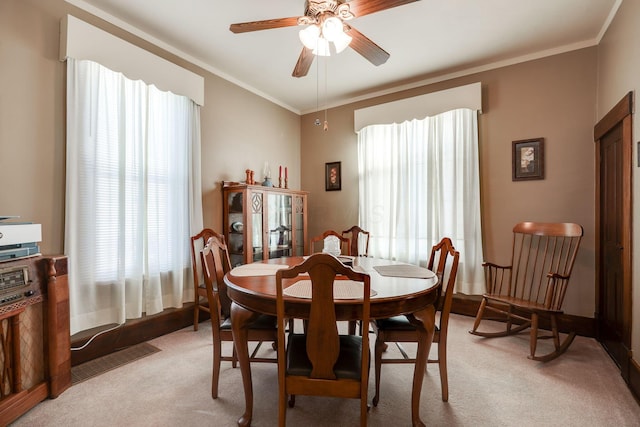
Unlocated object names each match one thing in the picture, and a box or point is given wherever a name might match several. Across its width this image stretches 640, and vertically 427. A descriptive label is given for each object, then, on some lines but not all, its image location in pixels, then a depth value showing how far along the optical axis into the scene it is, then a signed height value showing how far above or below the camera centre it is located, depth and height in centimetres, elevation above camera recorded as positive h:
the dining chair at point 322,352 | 127 -63
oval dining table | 143 -46
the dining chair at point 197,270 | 295 -56
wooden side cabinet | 163 -70
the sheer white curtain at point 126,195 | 224 +18
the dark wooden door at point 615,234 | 207 -17
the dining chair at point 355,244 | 257 -37
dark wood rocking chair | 239 -62
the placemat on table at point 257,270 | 202 -40
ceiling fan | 173 +119
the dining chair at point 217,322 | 179 -67
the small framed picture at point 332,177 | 437 +56
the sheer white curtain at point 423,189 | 331 +30
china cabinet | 331 -8
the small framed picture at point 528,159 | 303 +56
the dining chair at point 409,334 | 177 -73
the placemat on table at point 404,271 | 199 -41
